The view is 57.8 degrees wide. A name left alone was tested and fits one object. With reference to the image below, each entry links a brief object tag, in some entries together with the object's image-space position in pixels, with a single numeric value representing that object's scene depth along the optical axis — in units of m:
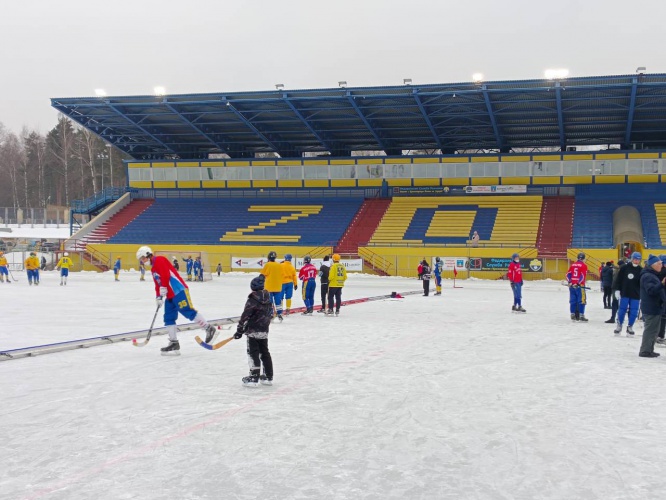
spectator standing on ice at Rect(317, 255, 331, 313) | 18.63
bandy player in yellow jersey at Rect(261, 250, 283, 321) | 14.82
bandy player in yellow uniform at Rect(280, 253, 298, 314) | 17.00
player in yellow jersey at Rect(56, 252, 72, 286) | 31.41
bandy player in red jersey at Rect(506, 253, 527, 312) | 19.42
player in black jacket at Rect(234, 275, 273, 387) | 8.33
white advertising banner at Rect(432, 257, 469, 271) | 40.34
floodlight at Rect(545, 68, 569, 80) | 39.91
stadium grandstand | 42.31
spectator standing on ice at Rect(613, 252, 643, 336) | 13.55
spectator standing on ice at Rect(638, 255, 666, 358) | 11.08
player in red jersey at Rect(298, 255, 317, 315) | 18.45
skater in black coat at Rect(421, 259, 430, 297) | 25.94
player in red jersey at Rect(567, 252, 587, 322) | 16.61
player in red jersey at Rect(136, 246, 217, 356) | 10.92
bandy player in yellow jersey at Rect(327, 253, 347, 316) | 18.08
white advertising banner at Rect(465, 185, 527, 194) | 49.55
